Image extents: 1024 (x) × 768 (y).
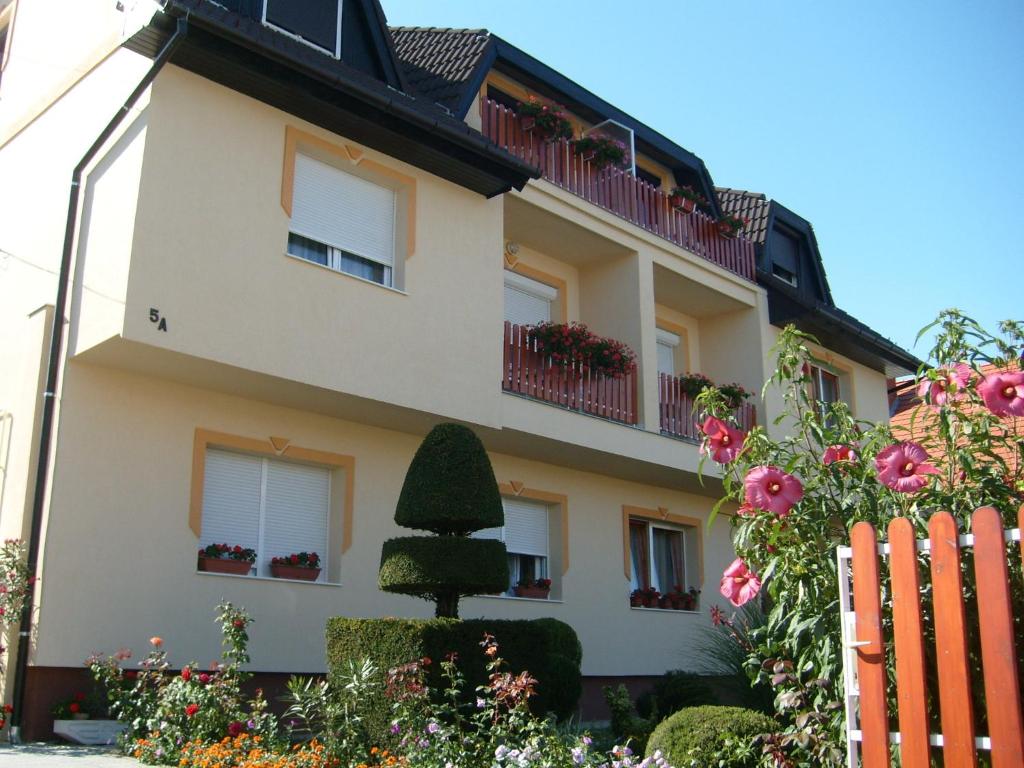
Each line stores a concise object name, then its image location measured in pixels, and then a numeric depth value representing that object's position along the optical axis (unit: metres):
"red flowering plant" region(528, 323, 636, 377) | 14.02
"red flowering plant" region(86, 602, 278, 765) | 8.24
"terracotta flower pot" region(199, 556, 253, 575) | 10.76
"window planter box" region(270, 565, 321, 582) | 11.30
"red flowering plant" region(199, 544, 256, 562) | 10.80
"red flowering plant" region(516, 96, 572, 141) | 14.75
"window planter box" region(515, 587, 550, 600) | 14.03
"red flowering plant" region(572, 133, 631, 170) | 15.53
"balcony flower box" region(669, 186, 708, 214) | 17.20
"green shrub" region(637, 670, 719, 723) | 12.41
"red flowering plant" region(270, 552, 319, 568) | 11.33
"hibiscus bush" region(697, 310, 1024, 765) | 5.69
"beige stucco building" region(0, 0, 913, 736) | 10.05
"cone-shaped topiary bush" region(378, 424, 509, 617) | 9.13
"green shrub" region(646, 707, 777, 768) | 6.93
